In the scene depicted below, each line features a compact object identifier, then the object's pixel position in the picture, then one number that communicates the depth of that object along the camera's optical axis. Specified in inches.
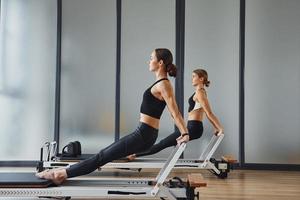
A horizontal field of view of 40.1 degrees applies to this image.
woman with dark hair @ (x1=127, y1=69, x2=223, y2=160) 197.9
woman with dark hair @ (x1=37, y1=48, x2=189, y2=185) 123.0
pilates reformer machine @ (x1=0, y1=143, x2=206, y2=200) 121.9
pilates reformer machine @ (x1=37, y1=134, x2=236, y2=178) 196.6
